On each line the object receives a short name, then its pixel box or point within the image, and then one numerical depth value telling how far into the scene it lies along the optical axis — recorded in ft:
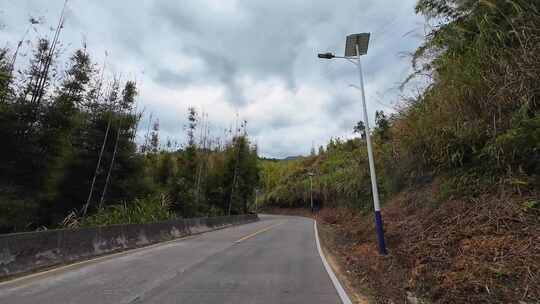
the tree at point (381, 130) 66.43
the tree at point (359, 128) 130.00
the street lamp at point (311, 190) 153.33
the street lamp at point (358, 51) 30.27
